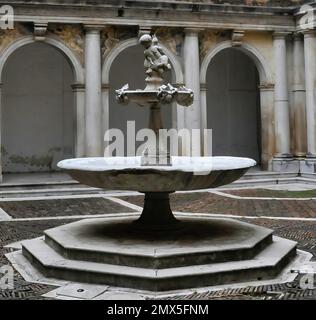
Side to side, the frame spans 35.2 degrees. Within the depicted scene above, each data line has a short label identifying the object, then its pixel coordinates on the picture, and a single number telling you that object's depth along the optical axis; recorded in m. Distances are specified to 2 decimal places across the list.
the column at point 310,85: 16.52
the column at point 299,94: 17.09
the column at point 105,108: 15.28
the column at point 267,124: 17.05
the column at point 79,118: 15.11
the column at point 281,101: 16.89
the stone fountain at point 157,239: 5.29
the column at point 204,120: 16.05
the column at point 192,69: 15.80
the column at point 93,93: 14.88
